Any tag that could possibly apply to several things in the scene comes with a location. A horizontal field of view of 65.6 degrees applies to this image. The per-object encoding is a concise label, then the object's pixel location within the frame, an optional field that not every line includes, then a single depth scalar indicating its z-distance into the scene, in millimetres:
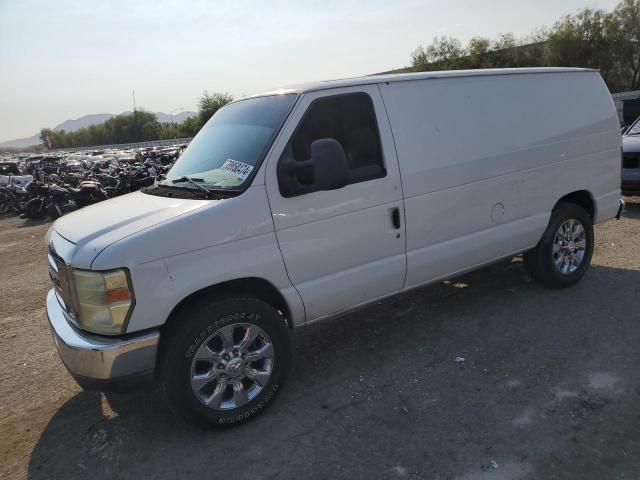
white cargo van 2918
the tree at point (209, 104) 76538
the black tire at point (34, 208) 14520
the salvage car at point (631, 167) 8125
